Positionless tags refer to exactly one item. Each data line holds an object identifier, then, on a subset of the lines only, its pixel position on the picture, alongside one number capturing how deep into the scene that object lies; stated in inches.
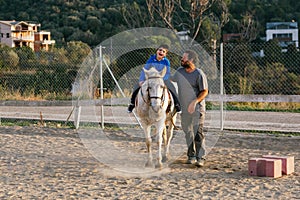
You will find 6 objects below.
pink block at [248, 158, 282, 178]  498.4
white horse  513.9
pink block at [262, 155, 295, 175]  509.4
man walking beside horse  560.8
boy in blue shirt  557.6
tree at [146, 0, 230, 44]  1341.1
